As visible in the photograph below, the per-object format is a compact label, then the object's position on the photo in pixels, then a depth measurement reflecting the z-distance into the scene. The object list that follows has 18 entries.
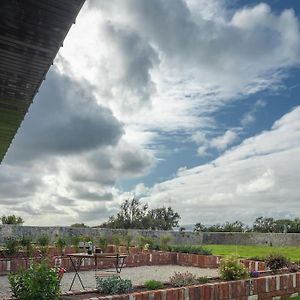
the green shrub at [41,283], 3.81
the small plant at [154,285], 5.05
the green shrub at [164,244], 11.65
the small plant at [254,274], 5.81
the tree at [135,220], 30.12
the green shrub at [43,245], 9.31
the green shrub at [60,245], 10.09
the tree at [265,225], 26.23
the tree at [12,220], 19.36
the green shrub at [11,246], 9.26
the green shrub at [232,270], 5.43
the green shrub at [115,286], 4.74
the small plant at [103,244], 11.00
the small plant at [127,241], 12.34
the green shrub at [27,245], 9.34
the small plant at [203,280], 5.30
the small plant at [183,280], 5.10
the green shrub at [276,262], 6.90
